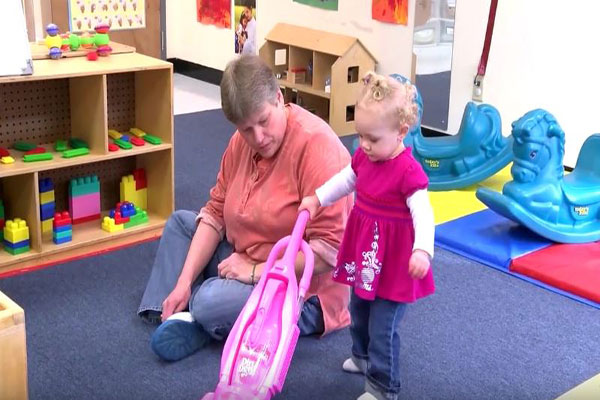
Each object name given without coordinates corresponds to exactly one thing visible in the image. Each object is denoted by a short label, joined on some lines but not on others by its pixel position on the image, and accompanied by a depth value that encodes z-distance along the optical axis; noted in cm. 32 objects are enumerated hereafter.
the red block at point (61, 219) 320
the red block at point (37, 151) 315
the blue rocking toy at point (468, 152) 392
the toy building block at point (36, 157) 307
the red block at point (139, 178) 358
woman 221
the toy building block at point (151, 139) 343
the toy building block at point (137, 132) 347
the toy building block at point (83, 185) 335
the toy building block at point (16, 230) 308
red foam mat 298
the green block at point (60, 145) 322
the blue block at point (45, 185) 324
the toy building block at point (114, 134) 340
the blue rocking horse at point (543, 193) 328
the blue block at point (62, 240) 321
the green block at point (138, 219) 343
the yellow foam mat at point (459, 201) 369
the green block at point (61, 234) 321
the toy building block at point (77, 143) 329
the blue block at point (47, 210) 323
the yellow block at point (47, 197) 323
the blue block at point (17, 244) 310
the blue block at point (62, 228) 320
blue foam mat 324
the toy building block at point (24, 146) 320
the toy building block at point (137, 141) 338
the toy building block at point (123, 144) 332
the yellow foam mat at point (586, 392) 186
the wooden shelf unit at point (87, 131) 311
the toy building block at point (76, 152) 317
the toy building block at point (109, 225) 335
